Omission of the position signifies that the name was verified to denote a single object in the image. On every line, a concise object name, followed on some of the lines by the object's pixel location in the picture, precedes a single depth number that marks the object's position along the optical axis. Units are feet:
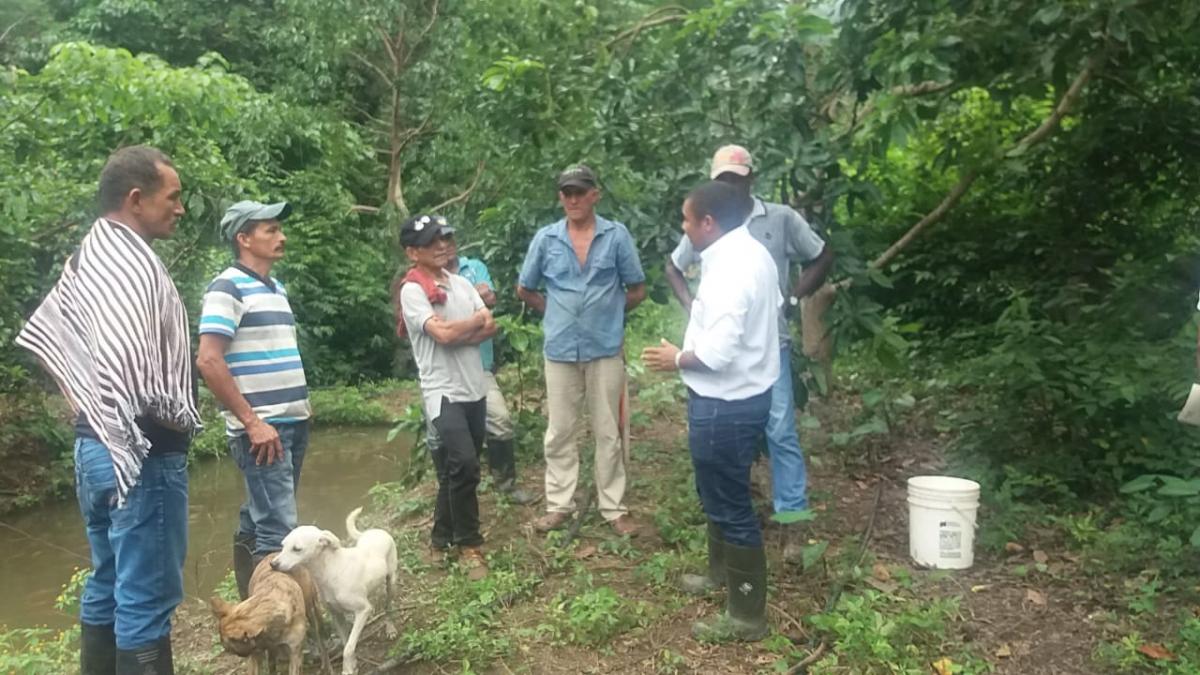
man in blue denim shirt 15.06
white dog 10.78
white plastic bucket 13.53
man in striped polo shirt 10.74
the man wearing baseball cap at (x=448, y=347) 14.15
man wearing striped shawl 8.77
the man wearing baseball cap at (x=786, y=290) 14.11
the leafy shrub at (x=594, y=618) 12.29
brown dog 10.06
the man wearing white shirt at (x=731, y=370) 11.14
